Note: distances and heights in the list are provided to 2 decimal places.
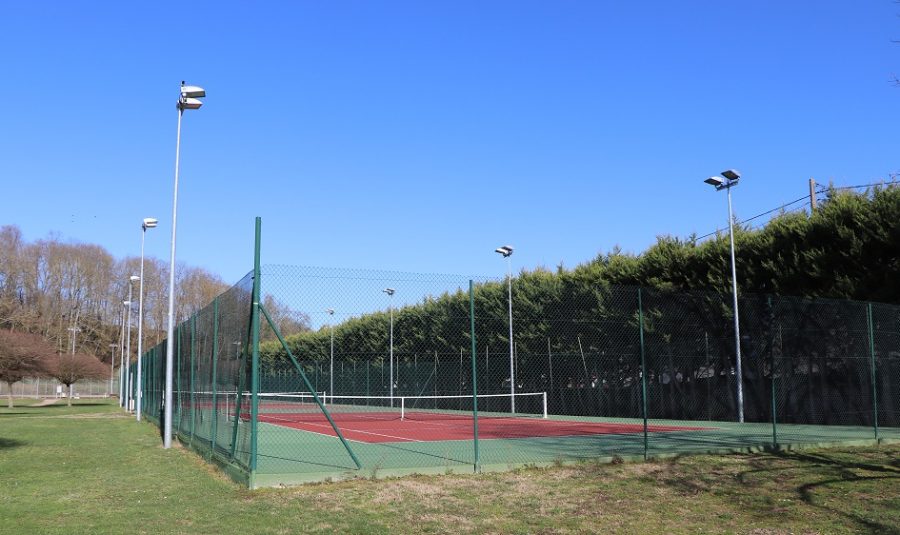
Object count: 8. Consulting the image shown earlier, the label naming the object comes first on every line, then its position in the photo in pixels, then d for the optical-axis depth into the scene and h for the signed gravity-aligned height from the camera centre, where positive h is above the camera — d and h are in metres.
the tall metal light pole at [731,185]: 18.00 +4.41
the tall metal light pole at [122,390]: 43.12 -1.54
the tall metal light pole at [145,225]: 26.62 +4.71
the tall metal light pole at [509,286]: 20.21 +2.13
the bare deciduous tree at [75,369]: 42.53 -0.31
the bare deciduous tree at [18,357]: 29.45 +0.25
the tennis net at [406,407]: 22.08 -1.49
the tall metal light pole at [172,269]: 15.61 +2.04
